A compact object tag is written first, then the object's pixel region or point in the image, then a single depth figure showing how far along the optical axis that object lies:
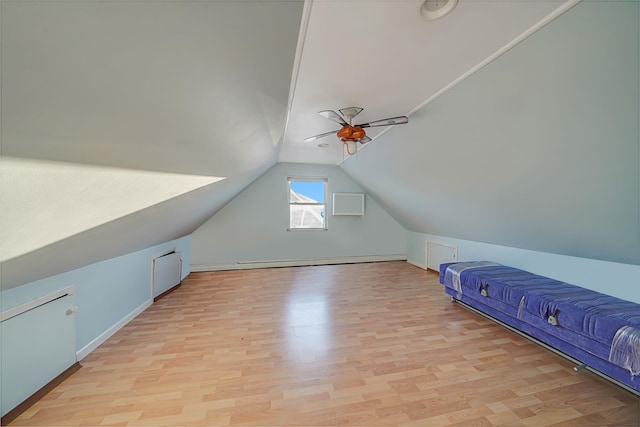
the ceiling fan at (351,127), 2.17
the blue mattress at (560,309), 1.68
